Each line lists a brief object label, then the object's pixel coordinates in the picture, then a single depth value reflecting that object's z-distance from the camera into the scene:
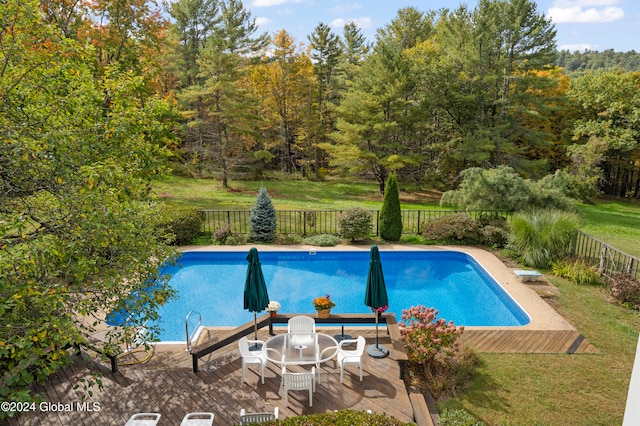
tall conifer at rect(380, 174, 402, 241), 15.48
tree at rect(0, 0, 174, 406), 4.06
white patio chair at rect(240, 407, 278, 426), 5.16
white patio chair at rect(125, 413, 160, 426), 5.47
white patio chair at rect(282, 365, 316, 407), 6.12
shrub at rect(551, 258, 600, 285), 11.81
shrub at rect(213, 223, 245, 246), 15.12
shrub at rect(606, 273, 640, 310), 10.29
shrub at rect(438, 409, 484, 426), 5.45
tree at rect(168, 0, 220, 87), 32.62
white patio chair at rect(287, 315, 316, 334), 7.75
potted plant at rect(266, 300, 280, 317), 8.18
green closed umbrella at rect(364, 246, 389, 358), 7.61
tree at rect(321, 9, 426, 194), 25.19
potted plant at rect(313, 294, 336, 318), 8.16
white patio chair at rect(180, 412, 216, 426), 5.43
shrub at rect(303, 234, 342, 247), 15.07
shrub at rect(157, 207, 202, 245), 14.93
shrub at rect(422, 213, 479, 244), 15.15
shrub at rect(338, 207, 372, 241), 15.17
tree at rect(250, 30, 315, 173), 31.11
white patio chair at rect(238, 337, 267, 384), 6.79
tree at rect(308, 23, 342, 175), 34.00
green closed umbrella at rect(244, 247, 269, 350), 7.60
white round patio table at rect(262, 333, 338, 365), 6.91
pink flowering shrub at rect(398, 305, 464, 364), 7.34
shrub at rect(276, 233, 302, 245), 15.44
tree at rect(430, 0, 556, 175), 23.86
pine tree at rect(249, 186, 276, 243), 15.29
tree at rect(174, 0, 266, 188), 25.91
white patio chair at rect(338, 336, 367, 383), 6.80
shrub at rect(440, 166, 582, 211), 15.94
